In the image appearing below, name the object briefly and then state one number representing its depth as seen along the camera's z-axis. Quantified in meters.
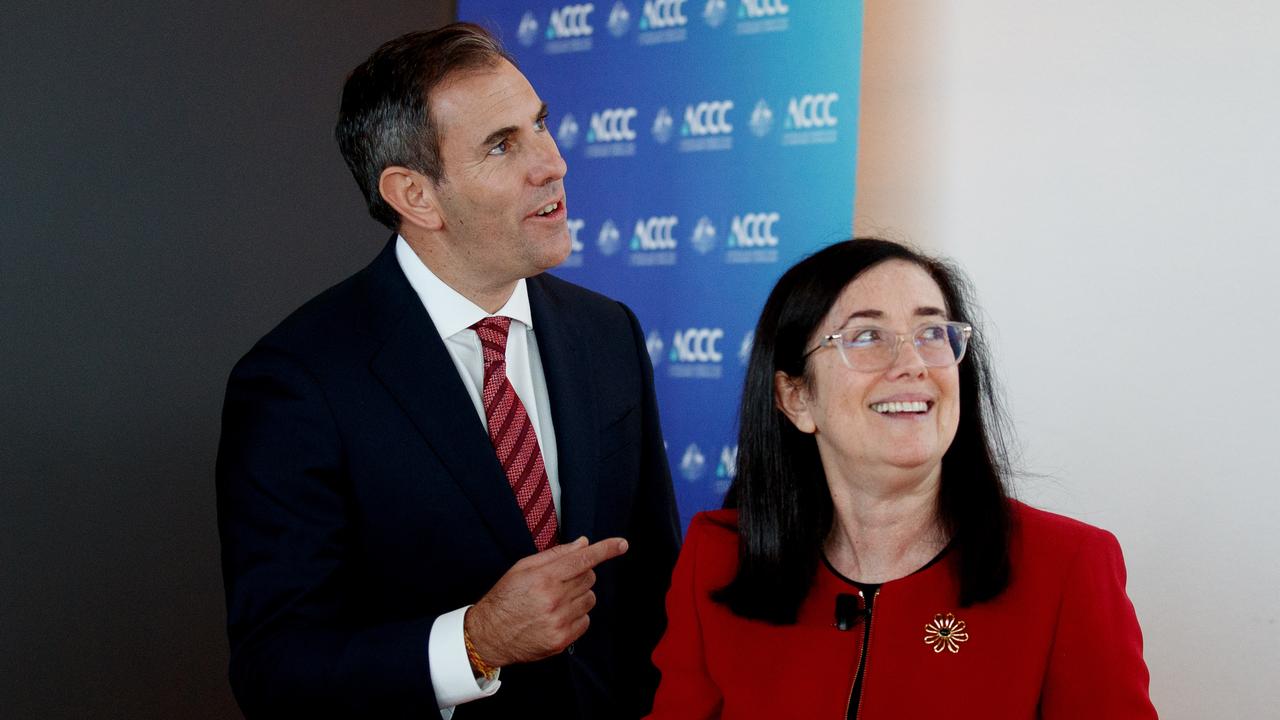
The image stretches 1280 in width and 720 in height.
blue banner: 3.65
